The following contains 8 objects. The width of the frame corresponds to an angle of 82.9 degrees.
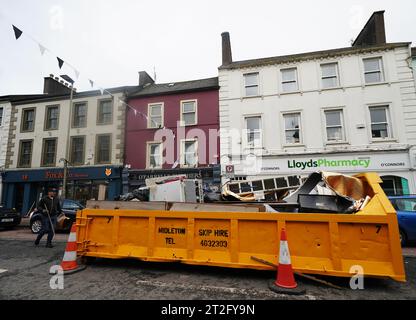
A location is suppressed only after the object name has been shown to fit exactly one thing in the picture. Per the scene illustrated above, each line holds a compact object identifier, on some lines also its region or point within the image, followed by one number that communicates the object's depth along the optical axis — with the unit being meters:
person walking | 7.14
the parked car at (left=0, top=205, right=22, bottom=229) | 11.16
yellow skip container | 3.66
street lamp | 15.16
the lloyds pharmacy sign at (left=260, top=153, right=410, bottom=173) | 12.13
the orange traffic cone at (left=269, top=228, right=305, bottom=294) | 3.57
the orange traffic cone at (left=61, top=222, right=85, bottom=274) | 4.47
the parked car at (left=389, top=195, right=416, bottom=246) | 7.05
